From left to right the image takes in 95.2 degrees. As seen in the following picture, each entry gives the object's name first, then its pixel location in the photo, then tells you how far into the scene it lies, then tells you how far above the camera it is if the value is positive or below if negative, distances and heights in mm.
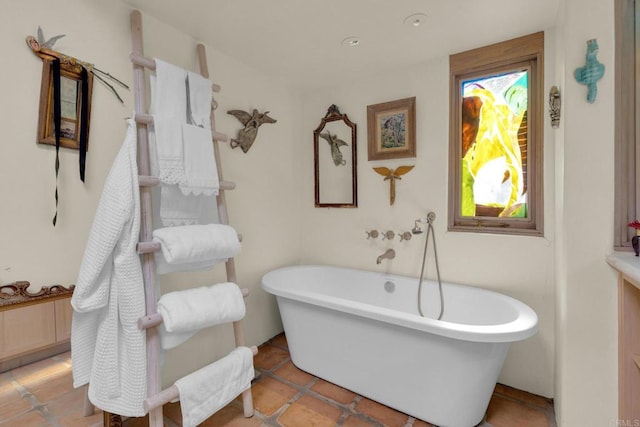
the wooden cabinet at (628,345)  1133 -565
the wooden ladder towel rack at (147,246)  1330 -167
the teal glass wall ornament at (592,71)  1211 +553
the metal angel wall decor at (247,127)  2197 +633
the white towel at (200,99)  1654 +642
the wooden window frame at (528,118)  1884 +595
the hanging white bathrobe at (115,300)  1264 -391
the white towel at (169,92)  1511 +631
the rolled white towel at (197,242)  1371 -166
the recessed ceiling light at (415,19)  1671 +1091
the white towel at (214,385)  1419 -919
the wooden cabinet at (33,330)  1258 -539
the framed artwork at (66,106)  1323 +498
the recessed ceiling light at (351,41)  1914 +1106
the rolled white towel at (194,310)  1365 -501
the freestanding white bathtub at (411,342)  1466 -787
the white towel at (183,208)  1547 +8
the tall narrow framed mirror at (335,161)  2625 +428
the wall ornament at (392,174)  2355 +261
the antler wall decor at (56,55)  1293 +722
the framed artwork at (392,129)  2307 +634
